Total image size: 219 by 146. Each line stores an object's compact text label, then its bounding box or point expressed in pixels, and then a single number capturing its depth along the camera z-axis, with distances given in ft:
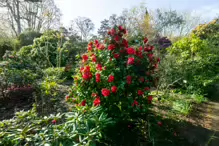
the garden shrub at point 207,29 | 30.48
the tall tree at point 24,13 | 49.70
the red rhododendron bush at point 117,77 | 7.47
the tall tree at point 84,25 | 53.73
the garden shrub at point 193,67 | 15.06
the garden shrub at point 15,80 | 12.59
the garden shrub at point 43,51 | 25.81
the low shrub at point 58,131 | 4.59
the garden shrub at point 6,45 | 32.64
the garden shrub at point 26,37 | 36.55
